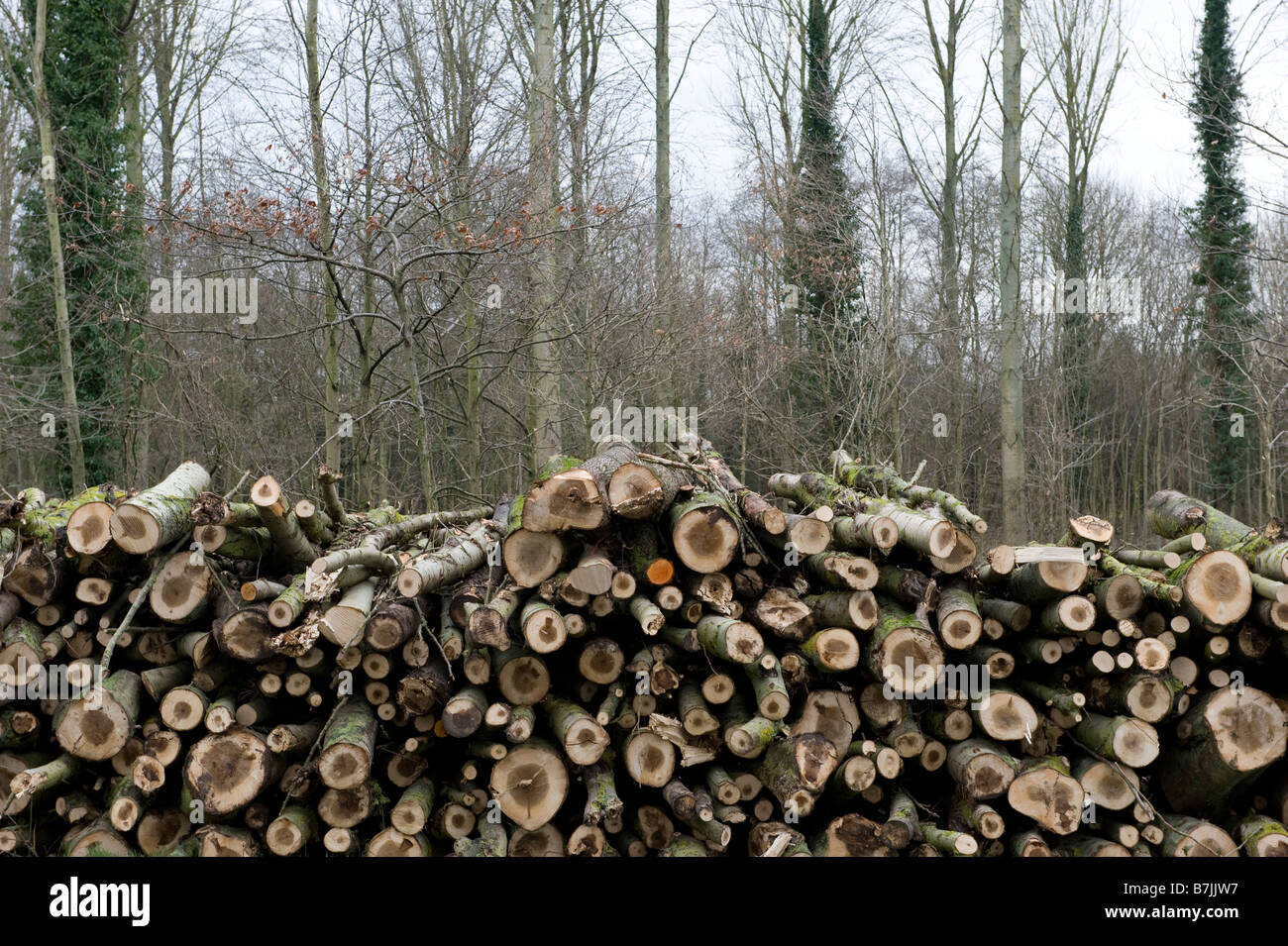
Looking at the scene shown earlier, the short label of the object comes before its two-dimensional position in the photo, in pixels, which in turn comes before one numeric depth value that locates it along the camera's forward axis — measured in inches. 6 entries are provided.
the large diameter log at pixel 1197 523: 203.0
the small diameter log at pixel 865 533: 182.7
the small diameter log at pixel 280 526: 177.0
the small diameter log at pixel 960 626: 180.5
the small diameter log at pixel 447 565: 180.2
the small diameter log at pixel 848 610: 179.6
